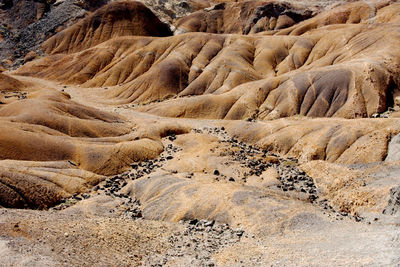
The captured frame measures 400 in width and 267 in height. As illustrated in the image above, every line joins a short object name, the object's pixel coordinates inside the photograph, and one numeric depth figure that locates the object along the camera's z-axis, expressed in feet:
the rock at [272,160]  101.04
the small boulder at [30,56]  298.56
